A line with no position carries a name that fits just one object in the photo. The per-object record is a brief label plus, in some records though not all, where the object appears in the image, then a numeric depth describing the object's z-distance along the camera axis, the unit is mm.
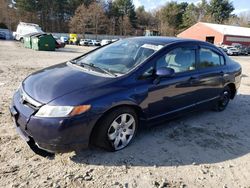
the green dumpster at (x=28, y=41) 19397
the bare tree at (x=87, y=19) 42881
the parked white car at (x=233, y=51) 25519
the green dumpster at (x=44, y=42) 17941
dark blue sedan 2287
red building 32306
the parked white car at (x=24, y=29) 26613
